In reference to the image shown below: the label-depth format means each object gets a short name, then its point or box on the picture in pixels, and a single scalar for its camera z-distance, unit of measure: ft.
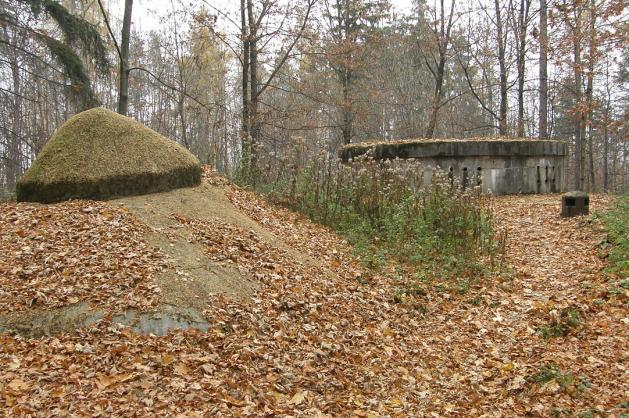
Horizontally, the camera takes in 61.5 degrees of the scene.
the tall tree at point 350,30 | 64.23
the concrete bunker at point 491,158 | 41.42
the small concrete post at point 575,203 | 31.35
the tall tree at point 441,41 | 60.95
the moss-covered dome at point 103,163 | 21.22
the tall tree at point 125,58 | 35.25
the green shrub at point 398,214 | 24.75
